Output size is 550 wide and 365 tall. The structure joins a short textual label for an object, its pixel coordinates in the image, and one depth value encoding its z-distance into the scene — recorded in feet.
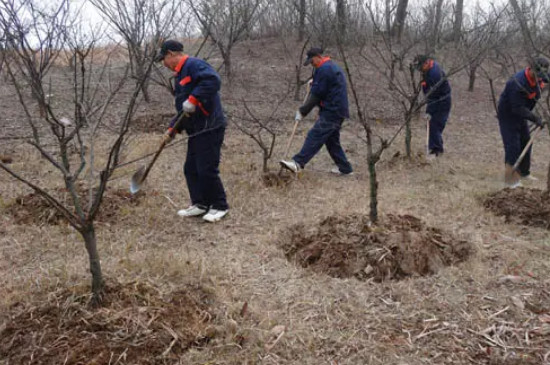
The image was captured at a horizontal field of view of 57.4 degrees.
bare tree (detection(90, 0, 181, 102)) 15.39
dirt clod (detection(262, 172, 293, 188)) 18.57
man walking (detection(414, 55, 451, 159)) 22.38
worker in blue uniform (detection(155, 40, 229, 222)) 13.74
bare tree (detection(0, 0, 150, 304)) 8.71
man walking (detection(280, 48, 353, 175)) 19.38
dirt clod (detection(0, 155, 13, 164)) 21.08
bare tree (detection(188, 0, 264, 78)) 29.94
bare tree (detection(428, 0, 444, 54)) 22.16
